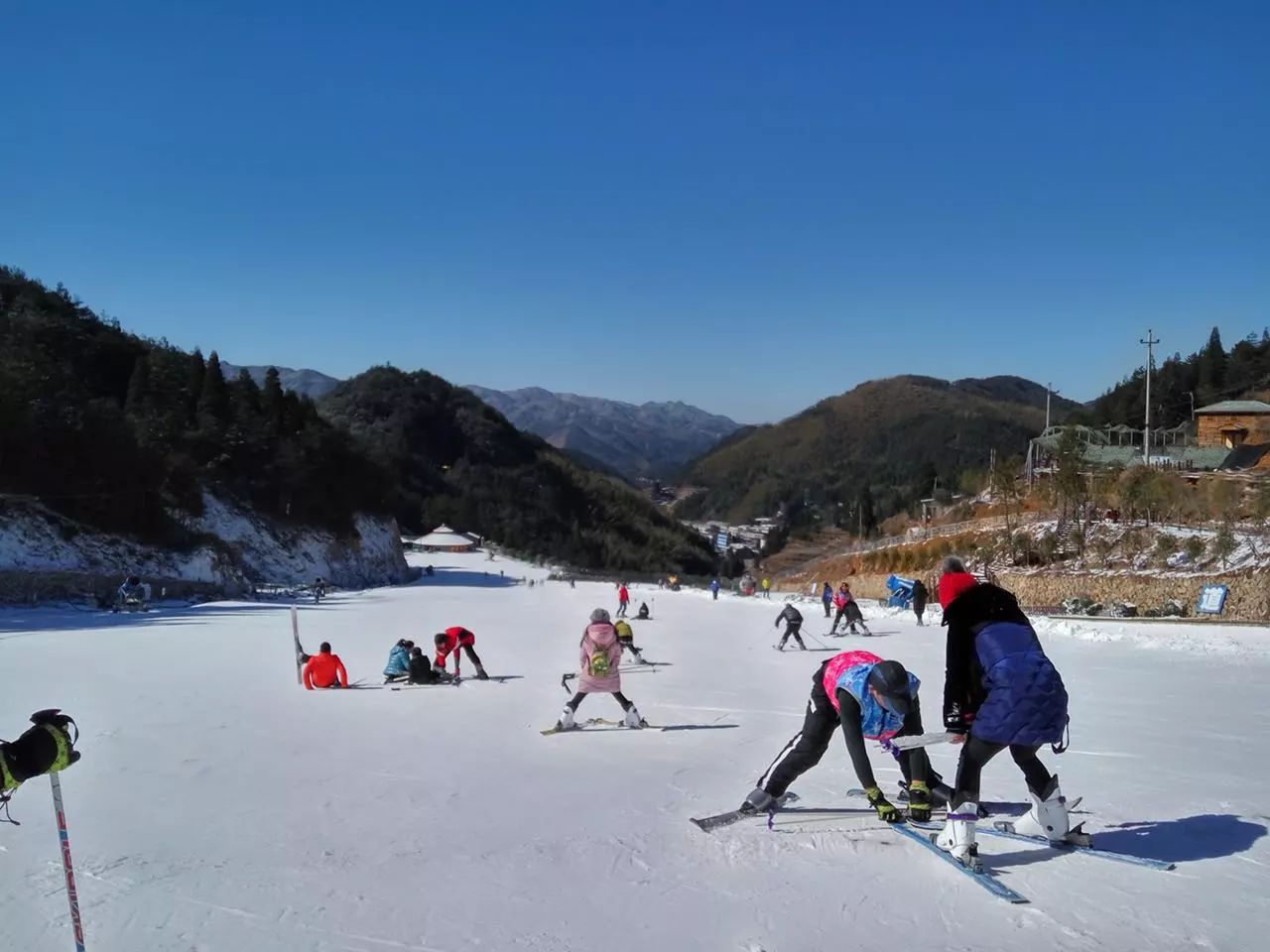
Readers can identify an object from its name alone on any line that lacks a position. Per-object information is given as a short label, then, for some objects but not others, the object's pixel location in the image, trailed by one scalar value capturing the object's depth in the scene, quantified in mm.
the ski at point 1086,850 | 5180
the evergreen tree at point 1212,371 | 73062
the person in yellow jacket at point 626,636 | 15698
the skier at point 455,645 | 13680
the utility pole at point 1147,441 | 45000
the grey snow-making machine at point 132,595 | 24828
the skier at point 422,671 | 13141
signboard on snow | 22844
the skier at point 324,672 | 12703
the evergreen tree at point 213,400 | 48000
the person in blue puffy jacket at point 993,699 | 5168
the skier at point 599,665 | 9562
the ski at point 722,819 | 5977
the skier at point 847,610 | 23828
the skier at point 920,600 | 26234
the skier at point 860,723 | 5672
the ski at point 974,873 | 4754
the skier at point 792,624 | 19844
